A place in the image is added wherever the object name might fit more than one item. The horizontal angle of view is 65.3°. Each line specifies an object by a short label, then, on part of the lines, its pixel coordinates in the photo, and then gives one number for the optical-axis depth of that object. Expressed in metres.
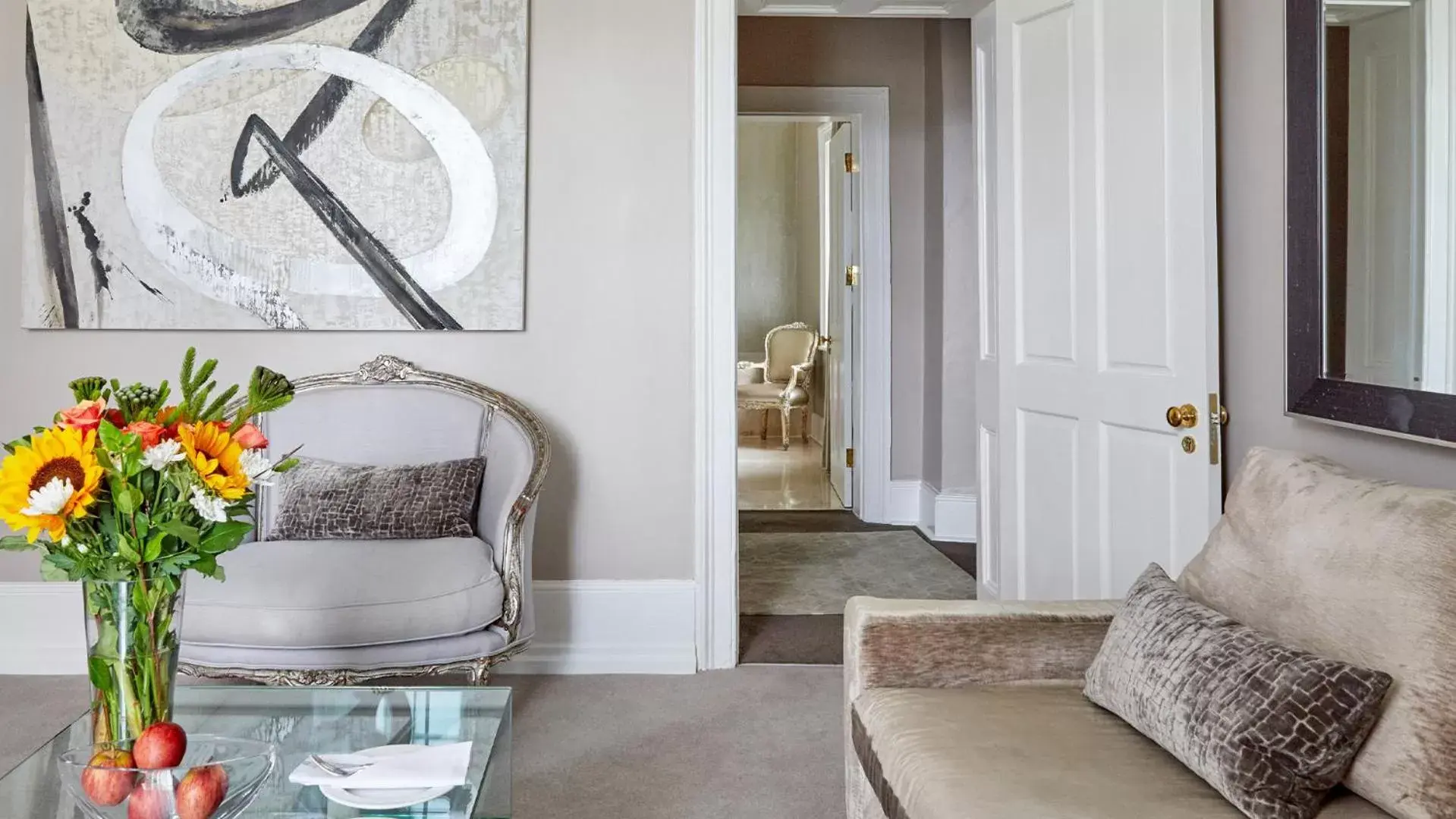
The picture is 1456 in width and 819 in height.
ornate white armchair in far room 8.99
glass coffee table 1.53
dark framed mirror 1.83
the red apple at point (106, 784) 1.41
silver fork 1.61
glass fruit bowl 1.40
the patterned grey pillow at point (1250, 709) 1.37
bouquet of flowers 1.45
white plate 1.53
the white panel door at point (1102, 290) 2.47
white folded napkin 1.58
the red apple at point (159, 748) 1.44
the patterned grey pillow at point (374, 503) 2.90
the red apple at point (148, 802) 1.39
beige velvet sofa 1.36
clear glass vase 1.51
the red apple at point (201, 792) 1.39
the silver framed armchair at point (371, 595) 2.59
